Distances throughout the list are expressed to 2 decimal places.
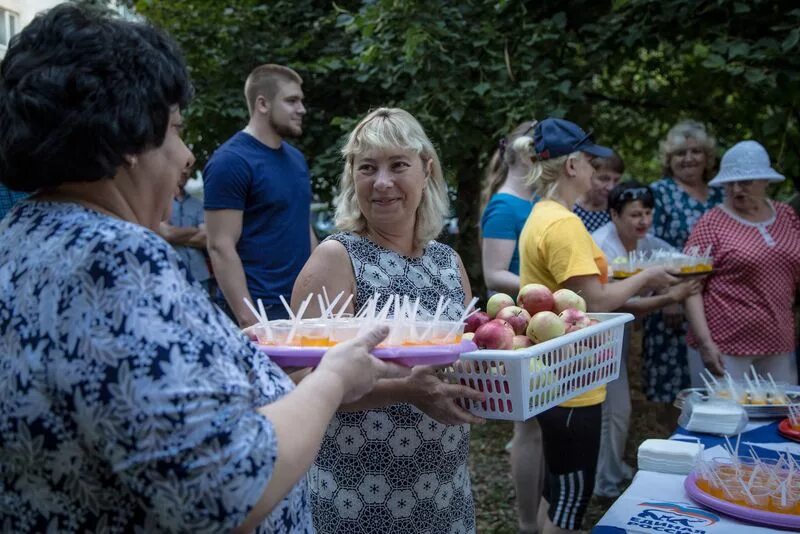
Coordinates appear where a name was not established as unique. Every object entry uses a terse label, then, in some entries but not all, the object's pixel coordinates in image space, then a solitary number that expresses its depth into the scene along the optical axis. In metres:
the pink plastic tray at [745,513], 1.65
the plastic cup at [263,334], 1.66
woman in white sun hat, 3.99
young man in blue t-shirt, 3.72
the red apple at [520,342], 1.96
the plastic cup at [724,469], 1.86
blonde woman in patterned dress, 2.02
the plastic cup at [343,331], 1.56
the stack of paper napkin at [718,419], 2.41
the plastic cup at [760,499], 1.72
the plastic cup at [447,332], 1.61
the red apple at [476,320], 2.09
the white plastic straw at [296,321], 1.61
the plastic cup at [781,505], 1.69
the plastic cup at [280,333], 1.63
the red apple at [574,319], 2.12
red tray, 2.33
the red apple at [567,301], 2.31
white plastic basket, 1.75
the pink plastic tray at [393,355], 1.45
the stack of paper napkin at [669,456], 2.08
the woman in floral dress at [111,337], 0.94
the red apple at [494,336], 1.89
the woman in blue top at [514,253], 3.58
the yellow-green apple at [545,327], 2.00
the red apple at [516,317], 2.10
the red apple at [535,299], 2.29
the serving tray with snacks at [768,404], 2.56
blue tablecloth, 1.71
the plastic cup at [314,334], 1.58
